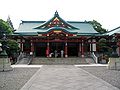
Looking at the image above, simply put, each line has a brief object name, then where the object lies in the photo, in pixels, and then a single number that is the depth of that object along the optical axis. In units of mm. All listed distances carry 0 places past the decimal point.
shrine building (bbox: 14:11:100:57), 15229
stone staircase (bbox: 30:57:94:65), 12764
